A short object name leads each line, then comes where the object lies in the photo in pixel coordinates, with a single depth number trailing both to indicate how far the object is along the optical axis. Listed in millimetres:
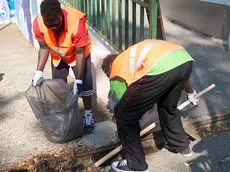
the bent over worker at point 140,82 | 2809
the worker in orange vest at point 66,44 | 3219
